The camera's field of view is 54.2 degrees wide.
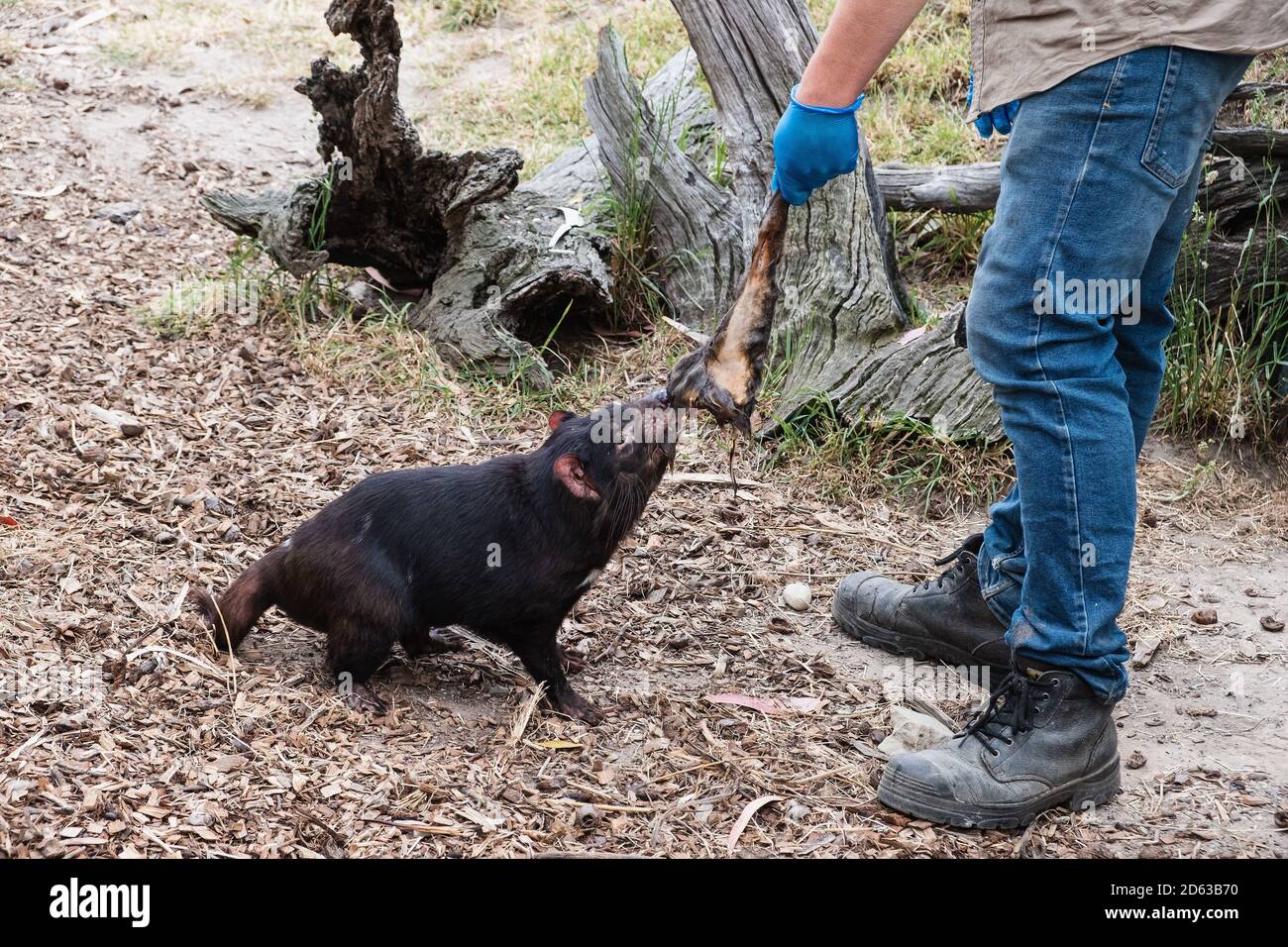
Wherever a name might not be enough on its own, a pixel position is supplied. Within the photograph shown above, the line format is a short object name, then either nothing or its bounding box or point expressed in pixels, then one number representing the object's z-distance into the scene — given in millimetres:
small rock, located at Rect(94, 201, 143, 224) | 5766
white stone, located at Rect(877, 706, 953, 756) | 2988
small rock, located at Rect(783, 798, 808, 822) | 2754
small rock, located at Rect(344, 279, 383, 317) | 5086
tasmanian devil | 3090
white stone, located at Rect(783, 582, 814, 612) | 3752
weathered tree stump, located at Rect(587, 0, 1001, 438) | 4297
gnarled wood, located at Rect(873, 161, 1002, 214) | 5023
